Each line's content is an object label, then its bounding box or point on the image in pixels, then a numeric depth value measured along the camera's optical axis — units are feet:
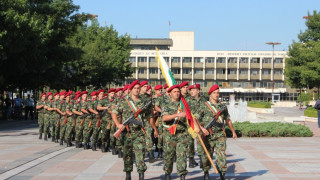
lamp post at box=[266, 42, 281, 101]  323.37
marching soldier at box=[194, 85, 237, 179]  30.22
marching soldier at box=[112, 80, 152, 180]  29.86
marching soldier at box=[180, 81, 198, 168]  34.16
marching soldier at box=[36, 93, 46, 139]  61.46
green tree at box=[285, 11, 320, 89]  156.66
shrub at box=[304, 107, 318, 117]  116.70
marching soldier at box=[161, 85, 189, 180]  29.15
